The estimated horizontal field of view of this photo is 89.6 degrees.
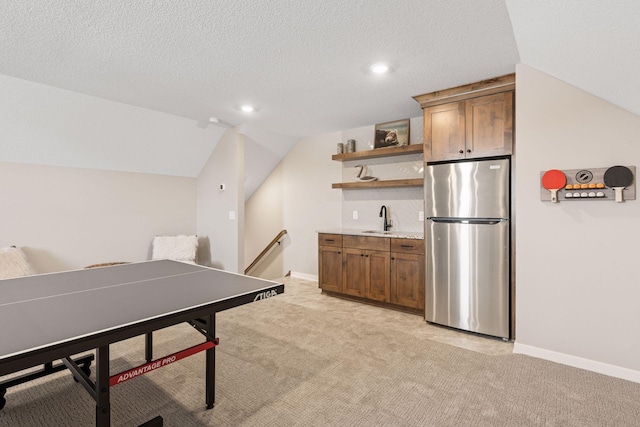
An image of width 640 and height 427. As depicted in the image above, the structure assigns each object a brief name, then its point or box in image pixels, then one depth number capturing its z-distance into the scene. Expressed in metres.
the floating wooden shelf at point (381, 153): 3.96
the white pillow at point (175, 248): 4.57
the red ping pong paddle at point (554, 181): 2.53
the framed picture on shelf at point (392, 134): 4.23
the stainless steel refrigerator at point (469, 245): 2.96
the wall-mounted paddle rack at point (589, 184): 2.32
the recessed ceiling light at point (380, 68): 2.69
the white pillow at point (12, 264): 3.17
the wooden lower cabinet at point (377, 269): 3.66
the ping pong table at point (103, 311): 1.16
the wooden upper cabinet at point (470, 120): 2.93
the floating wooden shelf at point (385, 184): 4.05
